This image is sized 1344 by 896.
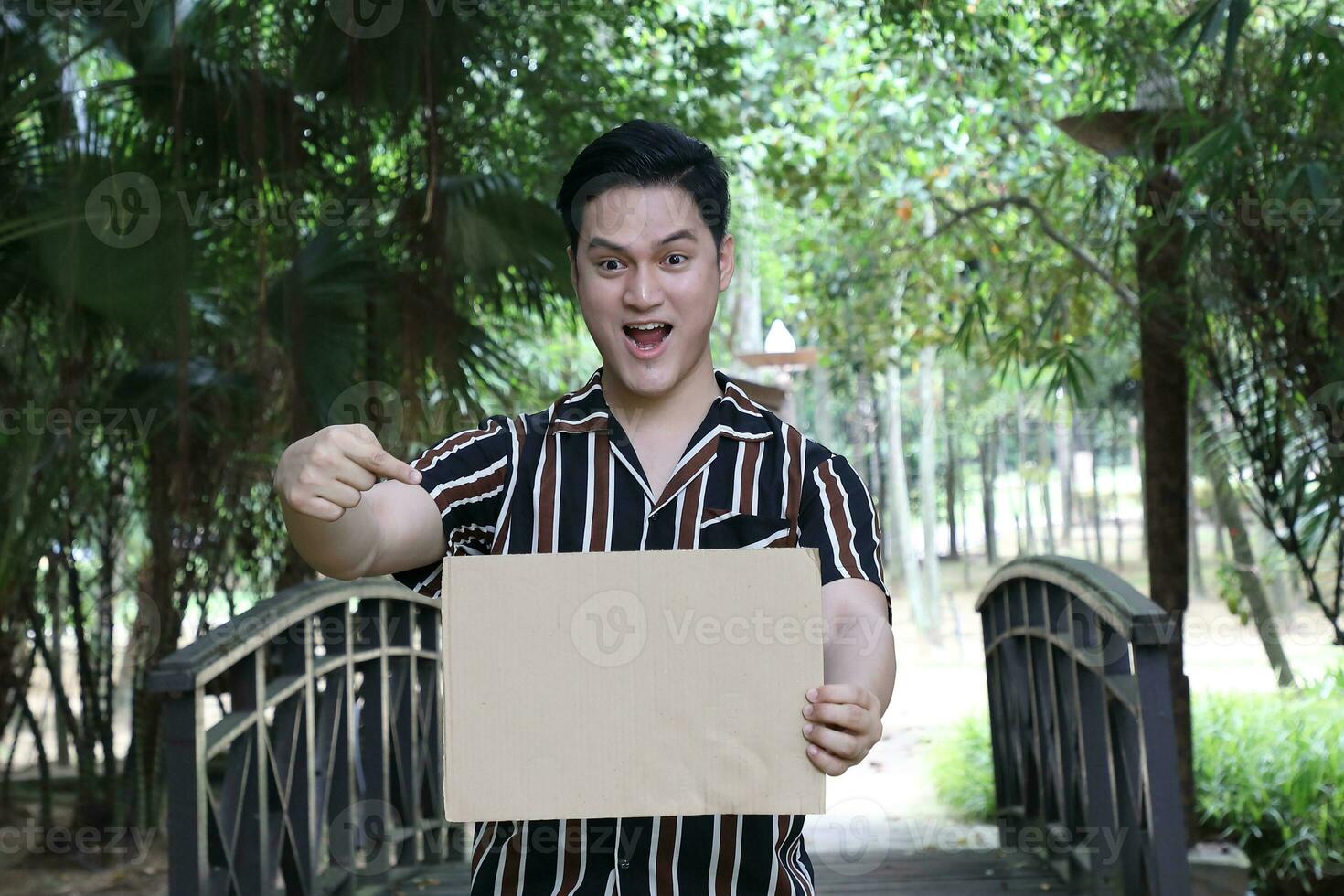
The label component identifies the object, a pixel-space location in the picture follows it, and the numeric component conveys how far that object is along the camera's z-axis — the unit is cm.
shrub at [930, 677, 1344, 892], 500
